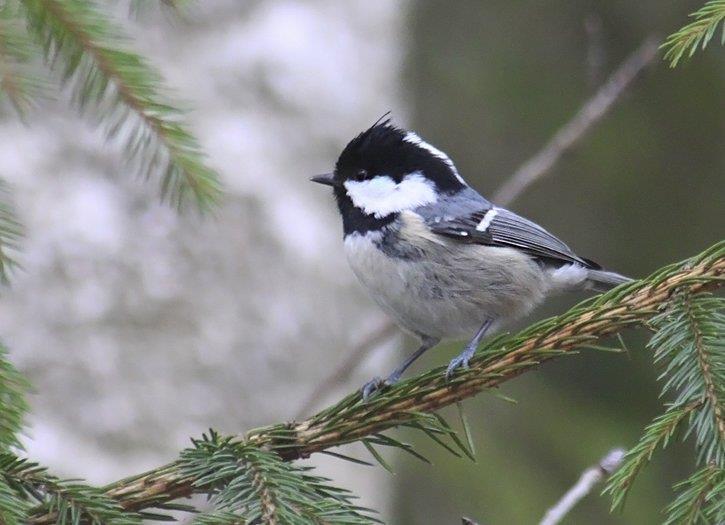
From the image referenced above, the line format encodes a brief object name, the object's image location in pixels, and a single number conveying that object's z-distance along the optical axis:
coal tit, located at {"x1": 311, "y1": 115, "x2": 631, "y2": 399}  3.89
